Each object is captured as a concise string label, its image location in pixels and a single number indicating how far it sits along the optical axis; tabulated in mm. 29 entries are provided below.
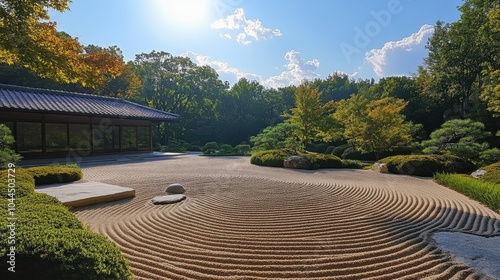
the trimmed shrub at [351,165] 13592
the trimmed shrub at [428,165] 10734
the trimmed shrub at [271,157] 13359
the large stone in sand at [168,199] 5850
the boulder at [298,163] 12422
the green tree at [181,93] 31531
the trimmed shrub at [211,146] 24891
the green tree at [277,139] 18612
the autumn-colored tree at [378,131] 15367
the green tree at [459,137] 12492
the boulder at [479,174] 8789
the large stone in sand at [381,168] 11578
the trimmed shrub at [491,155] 11484
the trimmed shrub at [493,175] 7619
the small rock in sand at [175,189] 6844
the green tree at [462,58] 18703
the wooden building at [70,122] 14086
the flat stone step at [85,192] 5594
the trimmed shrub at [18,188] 4067
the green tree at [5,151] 8445
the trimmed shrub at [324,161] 12742
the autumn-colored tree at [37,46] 4922
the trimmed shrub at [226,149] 21872
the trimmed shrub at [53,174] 7628
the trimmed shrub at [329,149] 22425
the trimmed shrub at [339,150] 20647
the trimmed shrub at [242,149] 21780
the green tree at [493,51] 11523
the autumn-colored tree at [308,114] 18250
